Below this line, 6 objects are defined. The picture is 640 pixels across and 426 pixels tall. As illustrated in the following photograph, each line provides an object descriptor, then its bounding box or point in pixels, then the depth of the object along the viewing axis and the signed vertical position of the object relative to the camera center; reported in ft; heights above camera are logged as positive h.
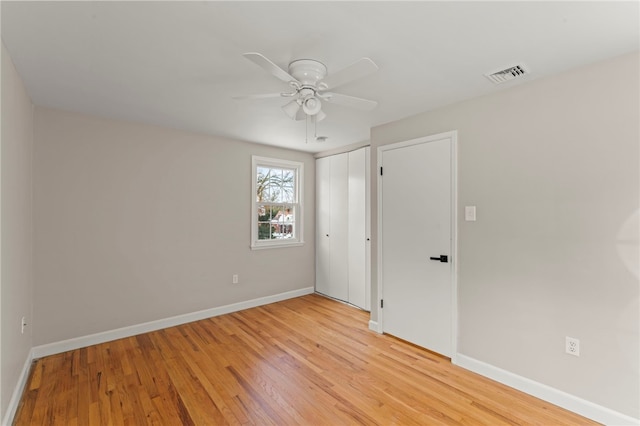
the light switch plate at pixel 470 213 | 8.57 +0.00
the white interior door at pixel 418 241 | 9.21 -0.95
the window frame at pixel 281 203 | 14.17 +0.53
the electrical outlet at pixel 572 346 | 6.80 -3.11
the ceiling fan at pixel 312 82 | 5.37 +2.68
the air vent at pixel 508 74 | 6.83 +3.37
